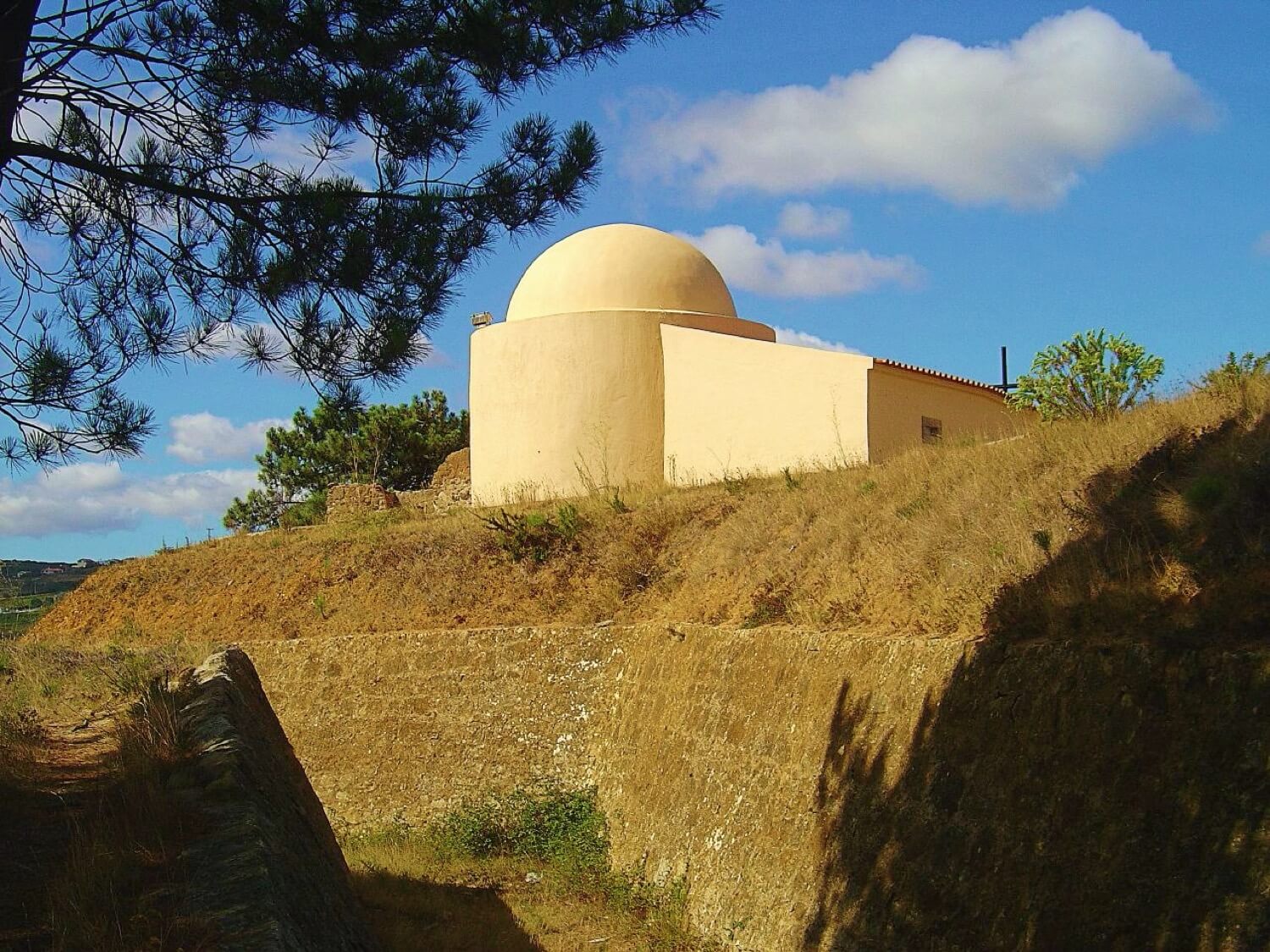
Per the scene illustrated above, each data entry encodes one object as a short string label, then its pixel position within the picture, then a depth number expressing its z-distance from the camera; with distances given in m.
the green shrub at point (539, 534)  17.84
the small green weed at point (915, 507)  11.93
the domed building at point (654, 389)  19.97
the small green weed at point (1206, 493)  8.11
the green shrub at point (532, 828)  13.76
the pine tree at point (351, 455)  41.38
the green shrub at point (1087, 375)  16.16
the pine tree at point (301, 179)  7.90
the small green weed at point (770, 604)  12.30
